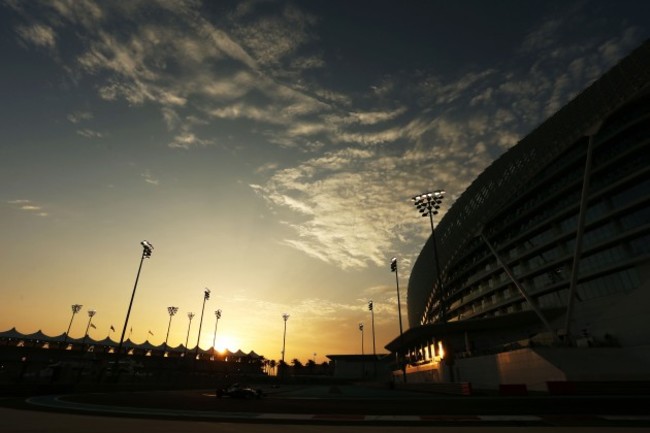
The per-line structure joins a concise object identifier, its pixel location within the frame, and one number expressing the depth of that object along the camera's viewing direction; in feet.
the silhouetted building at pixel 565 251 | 114.32
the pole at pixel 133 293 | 147.49
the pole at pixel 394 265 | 187.72
